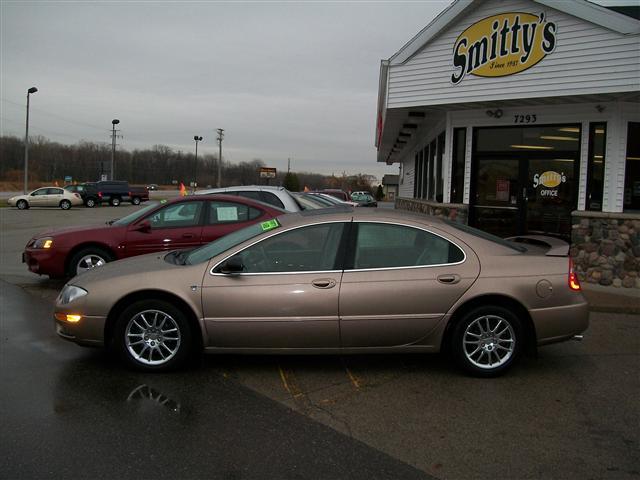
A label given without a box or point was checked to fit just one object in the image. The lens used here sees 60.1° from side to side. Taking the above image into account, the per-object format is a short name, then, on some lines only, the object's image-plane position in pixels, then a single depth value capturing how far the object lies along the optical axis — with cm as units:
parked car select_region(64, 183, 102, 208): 4303
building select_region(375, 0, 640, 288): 891
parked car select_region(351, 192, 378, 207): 4930
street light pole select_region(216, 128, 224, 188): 9006
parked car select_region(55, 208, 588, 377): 462
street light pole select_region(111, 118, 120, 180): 6225
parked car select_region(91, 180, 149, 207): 4478
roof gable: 847
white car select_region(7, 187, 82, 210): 3707
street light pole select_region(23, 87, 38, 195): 3928
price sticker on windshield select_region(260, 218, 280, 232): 501
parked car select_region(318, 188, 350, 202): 2735
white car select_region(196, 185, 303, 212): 1009
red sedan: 835
